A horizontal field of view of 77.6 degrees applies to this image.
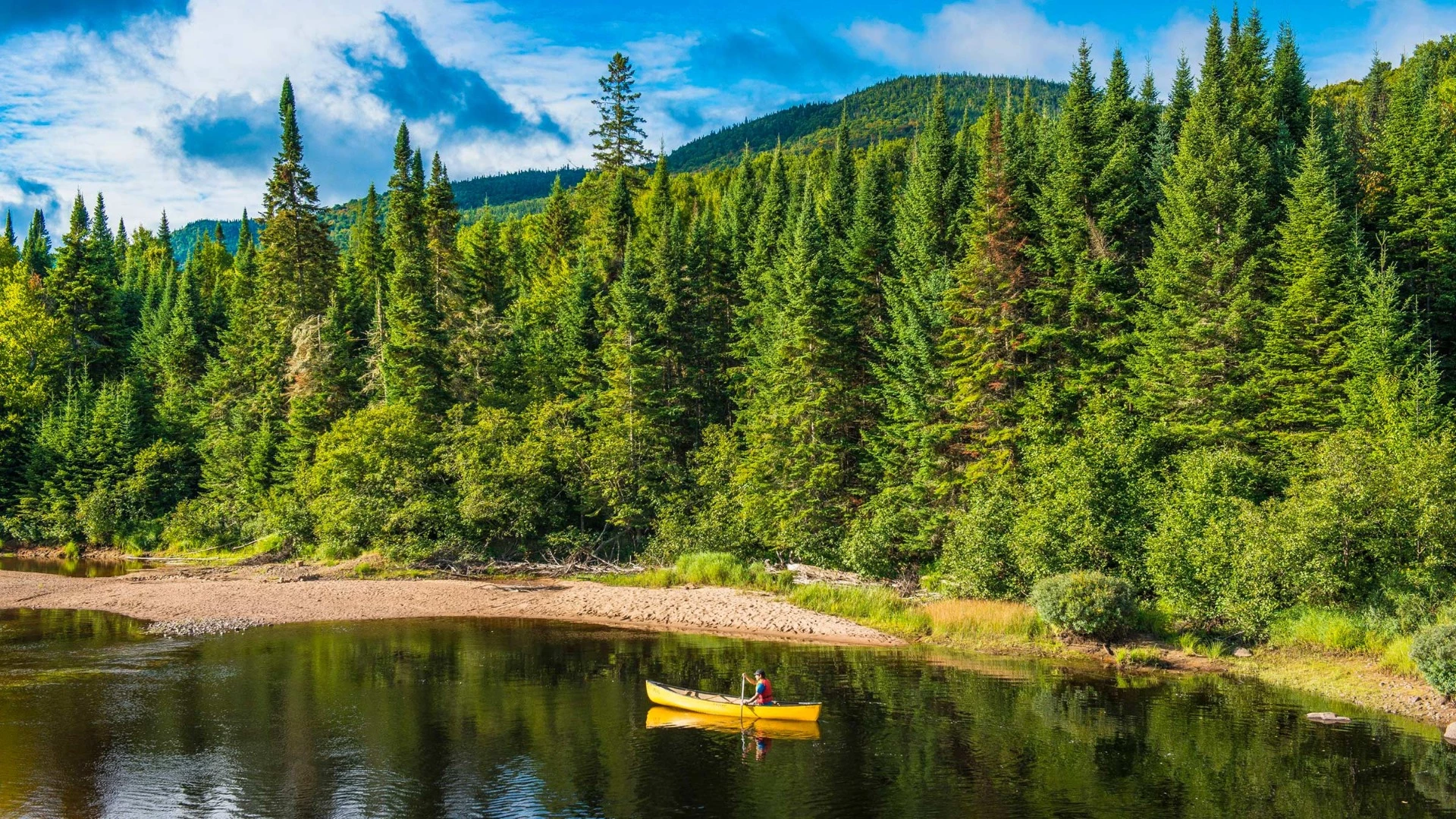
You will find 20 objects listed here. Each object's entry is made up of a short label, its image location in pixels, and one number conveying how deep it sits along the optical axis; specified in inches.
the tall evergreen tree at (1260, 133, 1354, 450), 1653.5
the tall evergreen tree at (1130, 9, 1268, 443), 1716.3
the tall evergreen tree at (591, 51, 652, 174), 3730.3
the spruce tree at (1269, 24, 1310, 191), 2378.7
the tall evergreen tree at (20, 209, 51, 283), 4228.3
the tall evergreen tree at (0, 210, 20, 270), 4040.4
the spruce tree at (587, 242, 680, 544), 2336.4
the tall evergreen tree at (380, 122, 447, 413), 2509.8
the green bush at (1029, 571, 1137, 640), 1355.8
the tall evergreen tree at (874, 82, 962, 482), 2016.5
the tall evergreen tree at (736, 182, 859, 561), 2094.0
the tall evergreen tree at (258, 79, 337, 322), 2992.1
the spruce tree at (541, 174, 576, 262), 3818.9
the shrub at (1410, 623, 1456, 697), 1026.1
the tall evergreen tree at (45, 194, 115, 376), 3388.3
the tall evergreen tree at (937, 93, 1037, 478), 1907.0
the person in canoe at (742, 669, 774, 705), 1064.8
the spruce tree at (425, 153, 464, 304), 2847.0
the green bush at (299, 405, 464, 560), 2214.6
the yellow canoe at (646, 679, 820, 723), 1058.7
